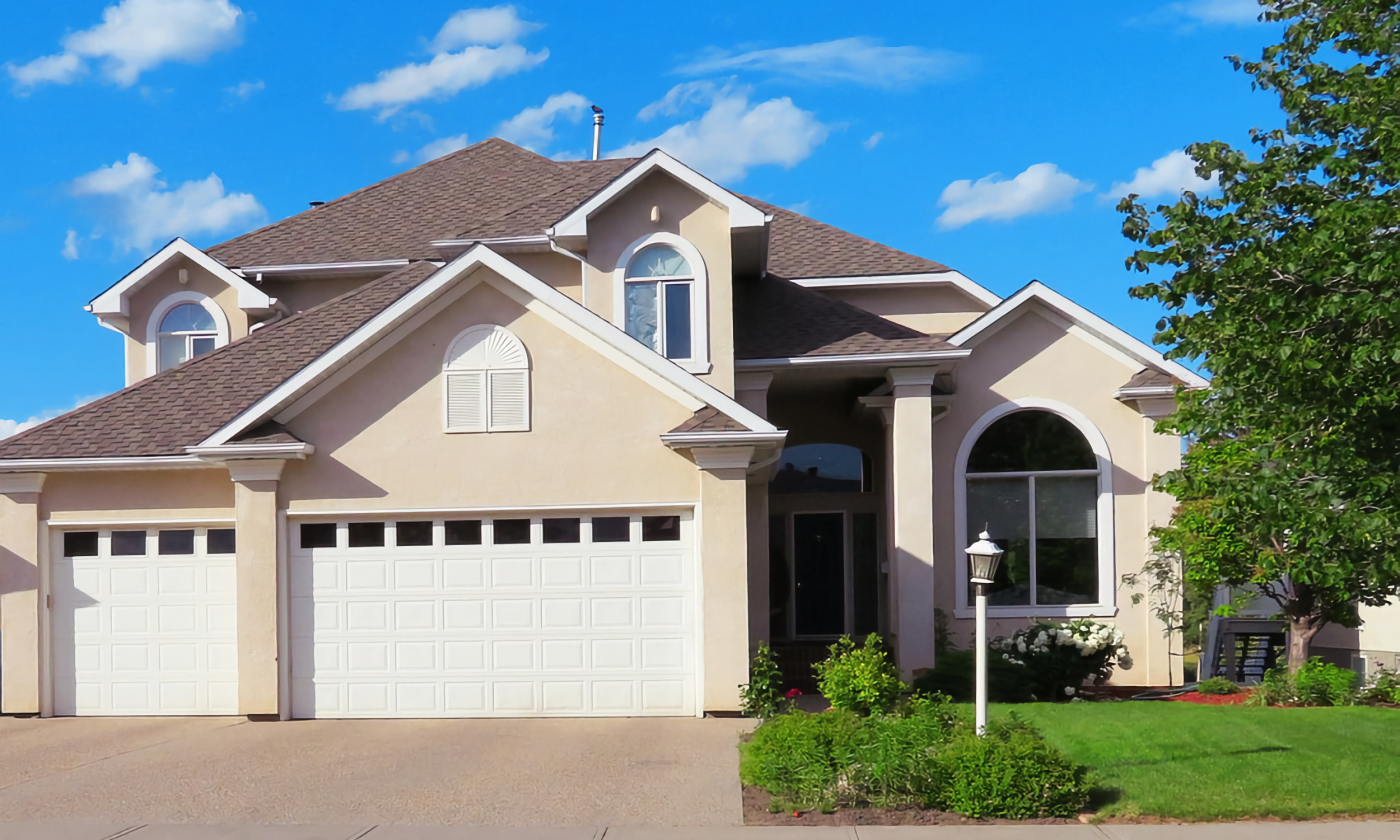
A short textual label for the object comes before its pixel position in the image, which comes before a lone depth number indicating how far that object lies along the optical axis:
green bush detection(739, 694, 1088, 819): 8.75
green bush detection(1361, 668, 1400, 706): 14.64
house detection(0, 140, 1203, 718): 14.05
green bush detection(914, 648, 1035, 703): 14.47
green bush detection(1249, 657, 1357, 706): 14.43
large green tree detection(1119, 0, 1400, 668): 8.62
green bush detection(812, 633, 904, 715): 12.98
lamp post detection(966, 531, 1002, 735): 10.20
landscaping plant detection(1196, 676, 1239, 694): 15.64
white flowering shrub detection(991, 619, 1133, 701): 15.34
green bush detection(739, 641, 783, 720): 13.54
